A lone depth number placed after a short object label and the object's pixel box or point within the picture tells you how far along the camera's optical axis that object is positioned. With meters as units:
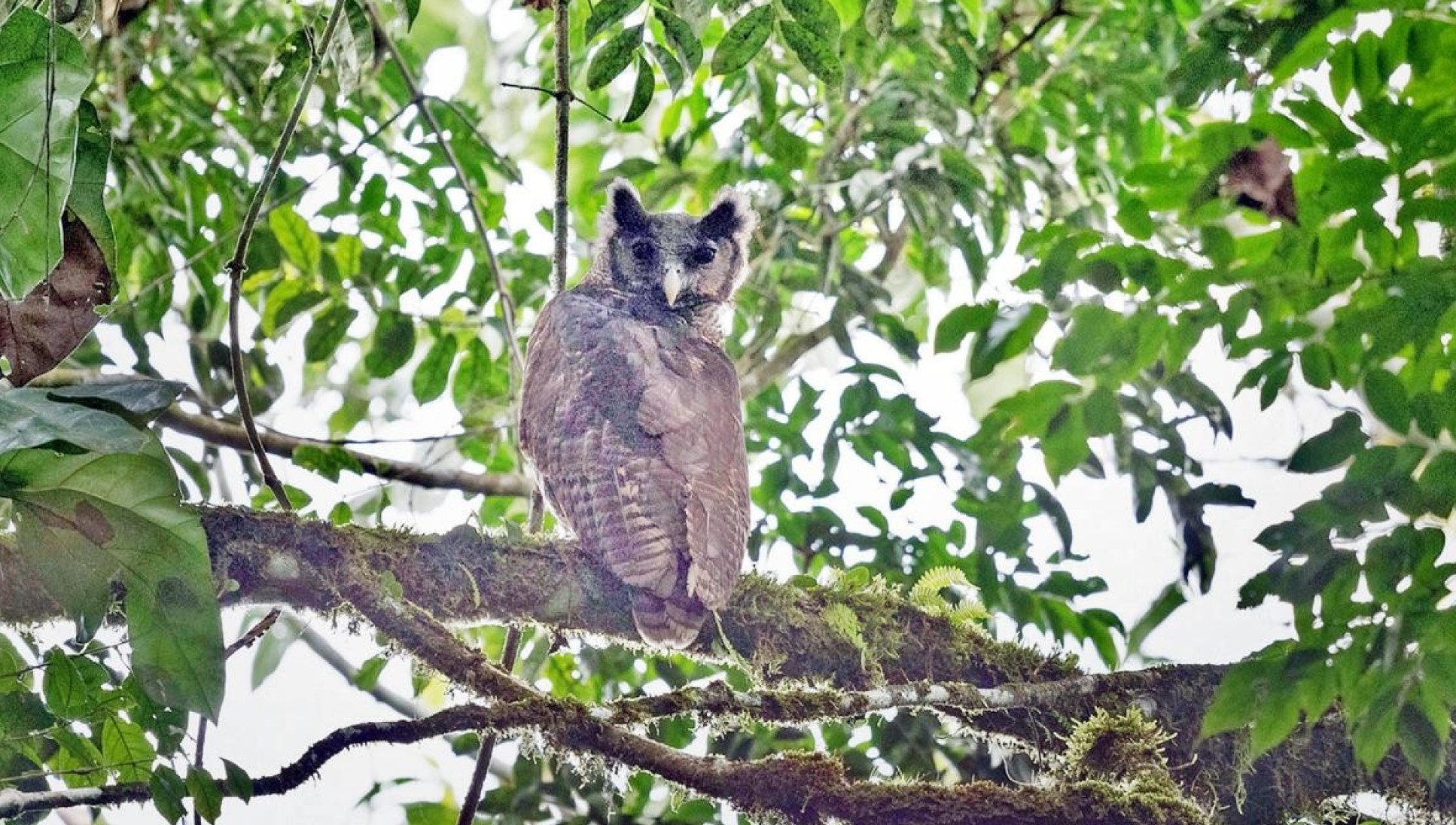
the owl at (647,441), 20.05
